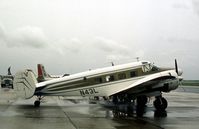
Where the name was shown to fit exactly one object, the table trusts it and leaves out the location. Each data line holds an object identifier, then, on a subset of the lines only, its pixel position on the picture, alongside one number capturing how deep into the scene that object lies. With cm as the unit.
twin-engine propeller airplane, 1117
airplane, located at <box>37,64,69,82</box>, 2633
